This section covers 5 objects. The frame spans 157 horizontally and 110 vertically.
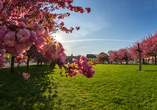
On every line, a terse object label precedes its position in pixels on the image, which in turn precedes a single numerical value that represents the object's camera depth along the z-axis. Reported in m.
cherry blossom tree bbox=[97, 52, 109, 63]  66.79
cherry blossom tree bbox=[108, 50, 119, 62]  49.38
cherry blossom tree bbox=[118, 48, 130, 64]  45.44
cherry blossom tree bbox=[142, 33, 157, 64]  24.49
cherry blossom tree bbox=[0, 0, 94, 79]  1.12
